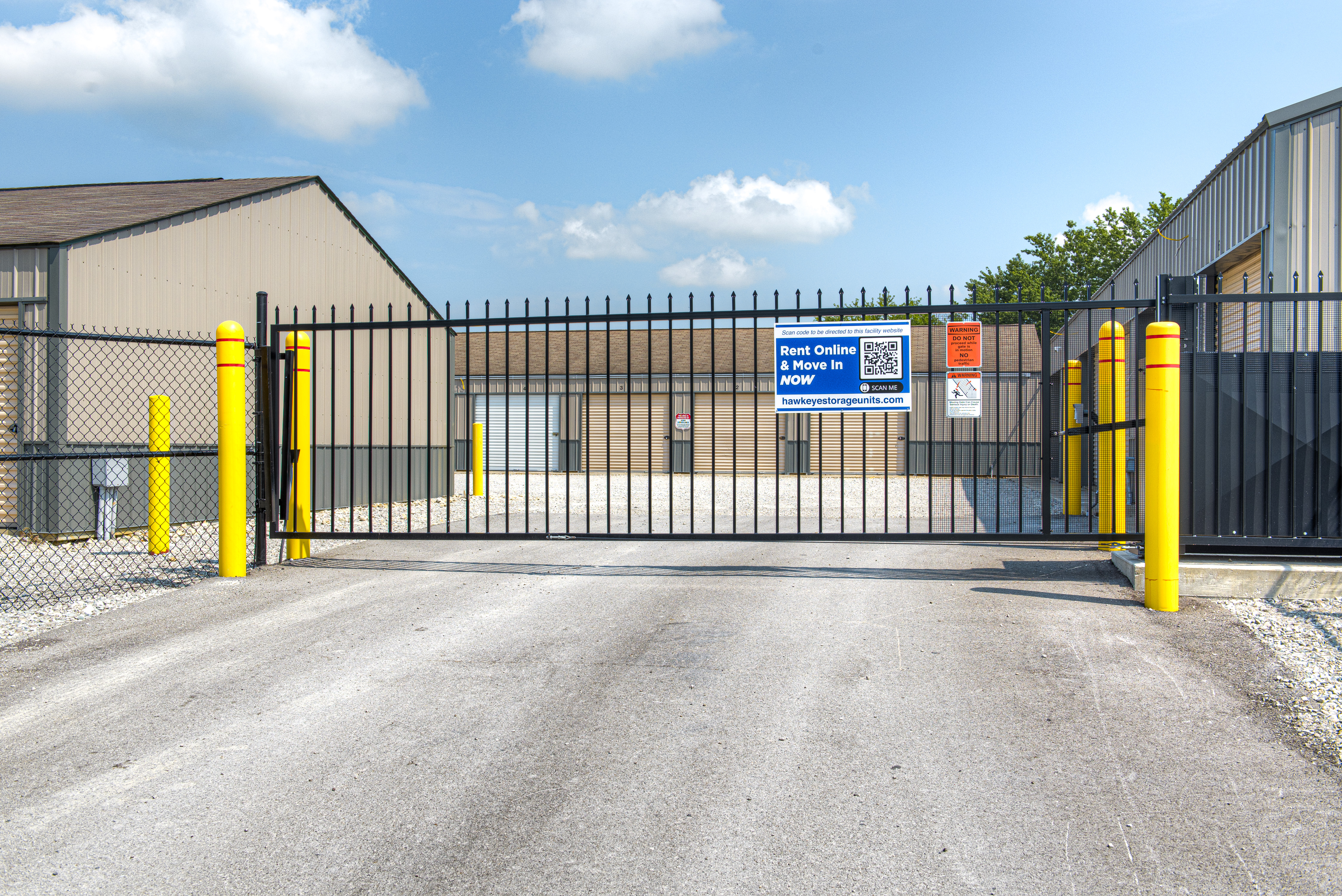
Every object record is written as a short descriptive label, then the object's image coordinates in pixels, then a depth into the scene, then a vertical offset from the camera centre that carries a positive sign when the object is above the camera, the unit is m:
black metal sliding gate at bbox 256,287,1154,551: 7.11 +0.16
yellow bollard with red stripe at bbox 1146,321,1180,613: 5.81 -0.11
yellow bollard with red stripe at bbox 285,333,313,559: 7.71 +0.09
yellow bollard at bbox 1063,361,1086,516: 12.65 -0.23
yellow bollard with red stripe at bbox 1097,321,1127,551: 7.60 +0.34
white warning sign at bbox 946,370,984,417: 6.59 +0.40
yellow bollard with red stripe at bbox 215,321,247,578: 7.11 +0.00
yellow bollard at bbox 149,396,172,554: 9.19 -0.45
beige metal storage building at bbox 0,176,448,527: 10.31 +2.37
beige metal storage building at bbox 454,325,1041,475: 28.16 +1.02
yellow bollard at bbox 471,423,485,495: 15.39 -0.23
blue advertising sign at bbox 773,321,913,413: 6.87 +0.63
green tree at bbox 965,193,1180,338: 50.94 +11.39
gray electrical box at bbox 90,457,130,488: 9.84 -0.30
